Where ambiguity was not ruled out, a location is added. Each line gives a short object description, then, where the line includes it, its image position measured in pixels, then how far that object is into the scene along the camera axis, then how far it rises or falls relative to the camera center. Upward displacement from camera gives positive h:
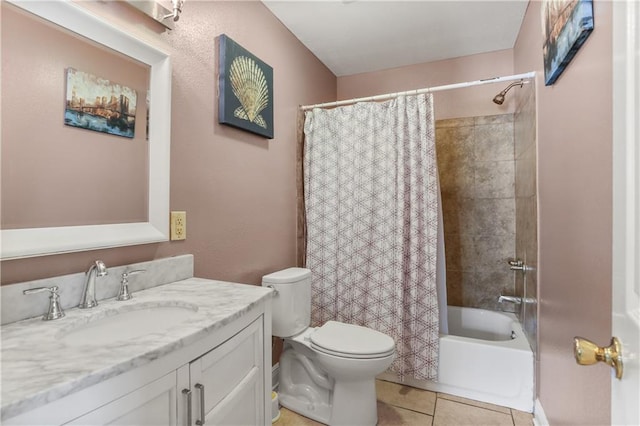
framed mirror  0.92 +0.17
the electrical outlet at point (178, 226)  1.36 -0.05
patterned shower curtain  1.98 -0.04
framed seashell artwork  1.60 +0.68
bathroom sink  0.88 -0.34
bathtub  1.80 -0.92
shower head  2.29 +0.88
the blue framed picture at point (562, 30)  0.95 +0.64
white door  0.48 +0.01
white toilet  1.56 -0.74
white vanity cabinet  0.59 -0.41
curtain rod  1.80 +0.79
